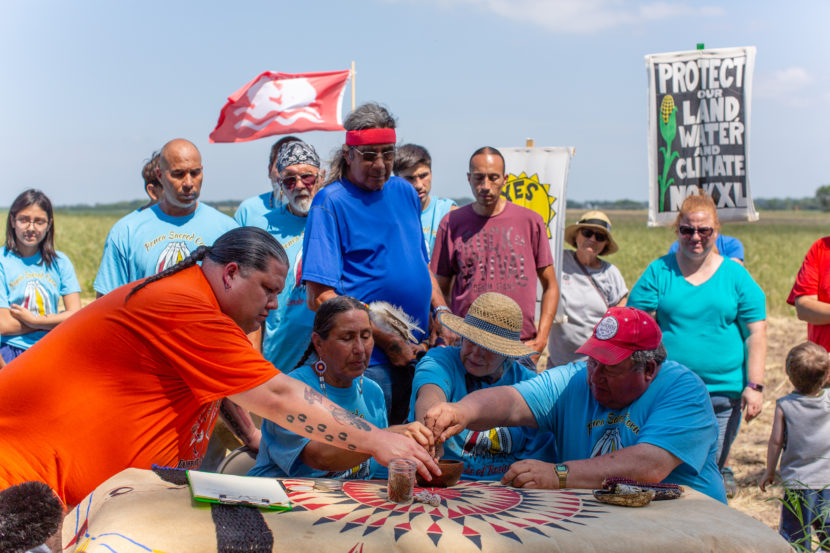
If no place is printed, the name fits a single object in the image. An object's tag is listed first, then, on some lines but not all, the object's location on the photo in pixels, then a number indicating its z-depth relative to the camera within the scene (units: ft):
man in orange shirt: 8.98
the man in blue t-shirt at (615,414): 10.23
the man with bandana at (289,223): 17.22
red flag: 27.73
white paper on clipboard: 8.00
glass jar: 8.75
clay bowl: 10.03
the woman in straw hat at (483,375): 12.39
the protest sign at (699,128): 21.79
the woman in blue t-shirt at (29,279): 18.94
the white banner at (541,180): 23.50
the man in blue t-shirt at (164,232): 16.84
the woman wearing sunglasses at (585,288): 21.95
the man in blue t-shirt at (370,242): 14.73
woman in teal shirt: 17.35
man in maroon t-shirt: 18.39
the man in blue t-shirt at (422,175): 20.49
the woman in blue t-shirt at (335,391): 10.98
